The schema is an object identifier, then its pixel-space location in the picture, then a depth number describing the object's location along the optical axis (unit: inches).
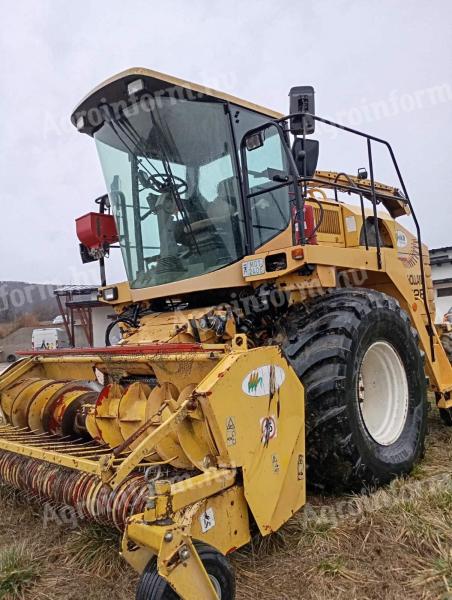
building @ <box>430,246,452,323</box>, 714.9
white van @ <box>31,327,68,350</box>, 890.7
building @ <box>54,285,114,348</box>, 751.7
